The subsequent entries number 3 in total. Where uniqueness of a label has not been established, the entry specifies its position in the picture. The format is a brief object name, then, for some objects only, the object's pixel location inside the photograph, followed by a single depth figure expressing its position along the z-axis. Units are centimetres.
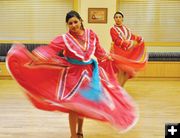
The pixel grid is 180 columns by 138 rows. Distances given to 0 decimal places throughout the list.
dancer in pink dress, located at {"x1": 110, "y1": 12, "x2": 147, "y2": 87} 476
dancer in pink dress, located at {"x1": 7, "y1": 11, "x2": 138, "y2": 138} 278
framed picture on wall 706
